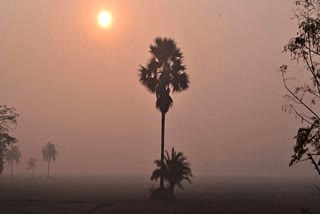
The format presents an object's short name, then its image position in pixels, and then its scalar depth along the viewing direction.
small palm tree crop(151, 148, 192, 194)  54.31
